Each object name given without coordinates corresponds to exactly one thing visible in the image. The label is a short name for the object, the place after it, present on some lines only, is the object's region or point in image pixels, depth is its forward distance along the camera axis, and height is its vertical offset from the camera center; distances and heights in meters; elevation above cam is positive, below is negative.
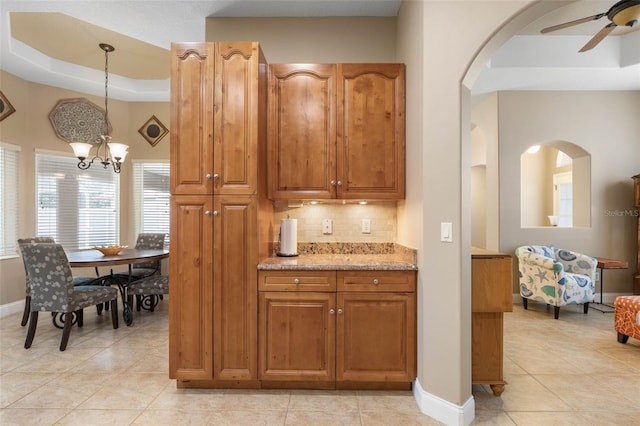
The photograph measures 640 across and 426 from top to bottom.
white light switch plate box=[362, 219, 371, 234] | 3.06 -0.11
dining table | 3.55 -0.51
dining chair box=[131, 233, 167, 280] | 4.82 -0.47
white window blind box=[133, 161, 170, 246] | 5.50 +0.32
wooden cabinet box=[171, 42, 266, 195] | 2.46 +0.71
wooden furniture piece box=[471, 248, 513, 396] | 2.35 -0.68
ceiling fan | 2.46 +1.53
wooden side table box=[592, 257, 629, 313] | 4.45 -0.68
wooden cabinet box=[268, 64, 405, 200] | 2.69 +0.66
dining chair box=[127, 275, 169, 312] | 4.05 -0.92
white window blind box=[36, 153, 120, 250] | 4.74 +0.16
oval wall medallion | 4.81 +1.38
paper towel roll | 2.79 -0.20
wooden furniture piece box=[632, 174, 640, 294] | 4.63 +0.06
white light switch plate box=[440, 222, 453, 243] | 2.12 -0.12
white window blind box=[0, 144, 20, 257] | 4.30 +0.19
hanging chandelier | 3.78 +0.84
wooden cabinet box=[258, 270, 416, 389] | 2.38 -0.80
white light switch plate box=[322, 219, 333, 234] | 3.08 -0.12
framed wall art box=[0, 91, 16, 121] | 4.24 +1.36
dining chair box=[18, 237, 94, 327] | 3.73 -0.85
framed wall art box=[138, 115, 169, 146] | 5.45 +1.36
